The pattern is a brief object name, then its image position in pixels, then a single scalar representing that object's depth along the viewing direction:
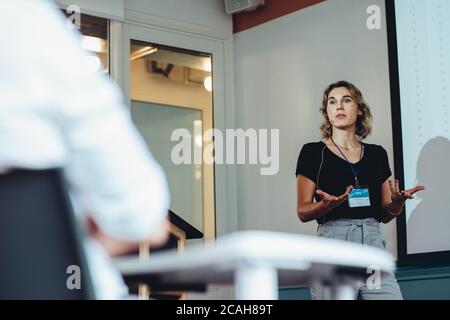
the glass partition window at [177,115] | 5.28
